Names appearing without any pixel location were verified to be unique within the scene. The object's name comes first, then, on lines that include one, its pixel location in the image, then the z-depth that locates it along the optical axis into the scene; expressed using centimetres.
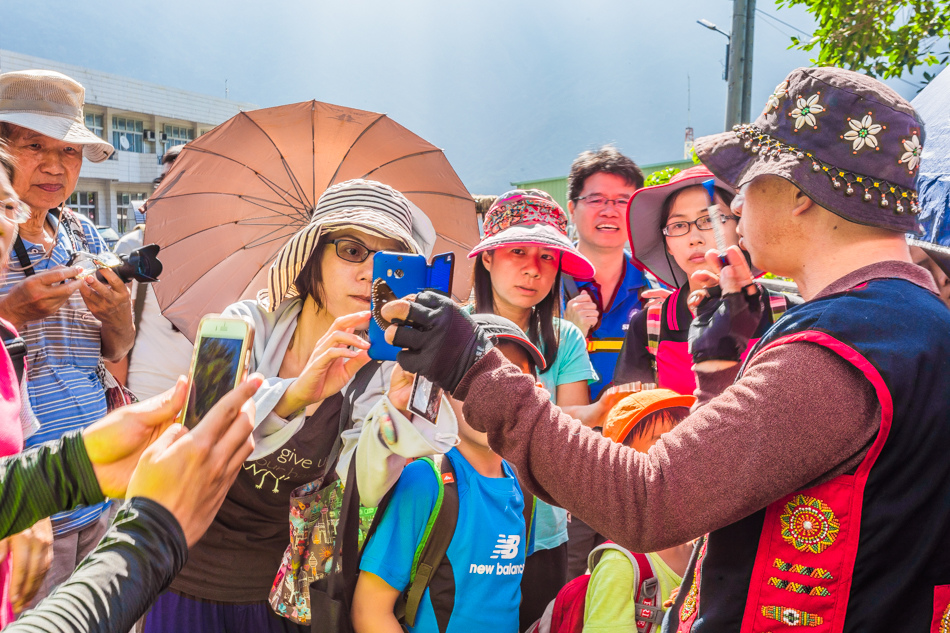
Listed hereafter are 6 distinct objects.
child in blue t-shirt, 193
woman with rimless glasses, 274
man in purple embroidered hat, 109
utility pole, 741
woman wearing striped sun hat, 186
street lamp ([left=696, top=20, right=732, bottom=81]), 1130
